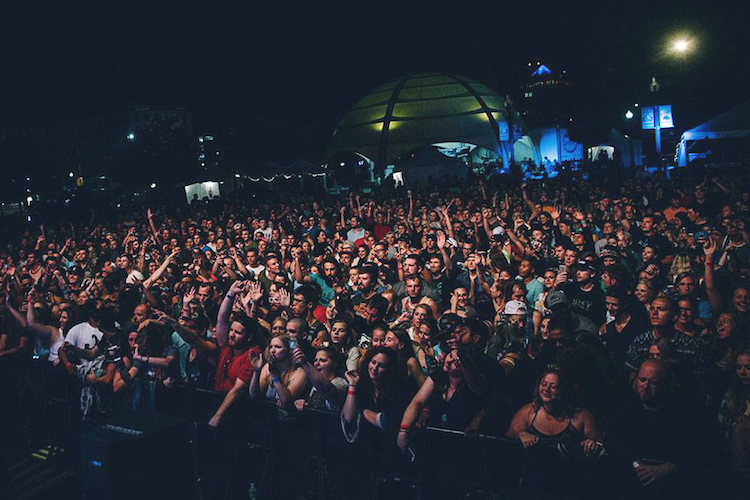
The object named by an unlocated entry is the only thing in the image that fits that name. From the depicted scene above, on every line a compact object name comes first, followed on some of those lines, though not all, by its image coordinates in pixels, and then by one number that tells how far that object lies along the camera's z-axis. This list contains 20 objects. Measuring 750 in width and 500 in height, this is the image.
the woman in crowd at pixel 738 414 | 4.03
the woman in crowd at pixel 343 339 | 6.00
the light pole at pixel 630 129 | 41.38
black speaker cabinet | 3.99
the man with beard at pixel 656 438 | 3.80
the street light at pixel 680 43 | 22.76
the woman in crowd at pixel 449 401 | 4.57
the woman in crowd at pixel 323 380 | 4.91
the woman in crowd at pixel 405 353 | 5.36
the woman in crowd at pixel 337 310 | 6.80
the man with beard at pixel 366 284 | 7.88
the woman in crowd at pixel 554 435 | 4.01
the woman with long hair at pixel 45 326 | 7.58
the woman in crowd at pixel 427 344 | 5.92
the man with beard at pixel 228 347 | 5.37
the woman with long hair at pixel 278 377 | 5.01
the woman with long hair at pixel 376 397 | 4.69
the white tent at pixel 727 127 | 20.02
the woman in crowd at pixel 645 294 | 6.50
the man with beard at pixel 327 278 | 9.08
